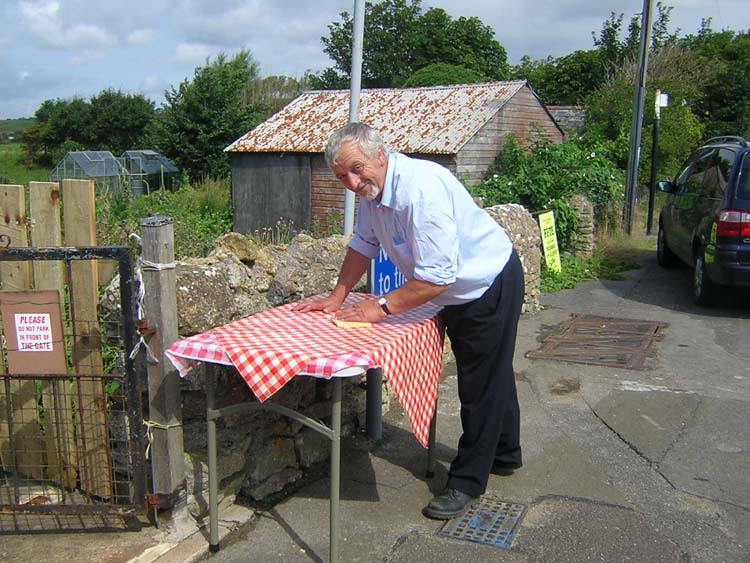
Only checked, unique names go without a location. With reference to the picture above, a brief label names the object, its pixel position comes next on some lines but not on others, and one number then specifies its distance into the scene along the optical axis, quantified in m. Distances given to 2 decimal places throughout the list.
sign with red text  3.30
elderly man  3.14
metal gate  3.21
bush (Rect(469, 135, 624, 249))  10.76
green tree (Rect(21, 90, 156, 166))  37.09
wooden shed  14.20
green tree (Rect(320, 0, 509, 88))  42.16
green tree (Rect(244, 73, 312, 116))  30.71
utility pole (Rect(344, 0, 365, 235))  5.39
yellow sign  9.62
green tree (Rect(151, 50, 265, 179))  24.94
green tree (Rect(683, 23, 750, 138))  26.42
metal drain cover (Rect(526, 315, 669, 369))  6.33
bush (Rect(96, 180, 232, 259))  6.33
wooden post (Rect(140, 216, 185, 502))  3.18
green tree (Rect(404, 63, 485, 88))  27.08
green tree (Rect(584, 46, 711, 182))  16.77
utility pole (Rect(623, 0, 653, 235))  13.46
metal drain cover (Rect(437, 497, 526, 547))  3.40
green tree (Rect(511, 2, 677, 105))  26.88
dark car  7.48
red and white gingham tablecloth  2.90
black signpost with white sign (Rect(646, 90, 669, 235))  13.71
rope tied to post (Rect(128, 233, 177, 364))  3.18
